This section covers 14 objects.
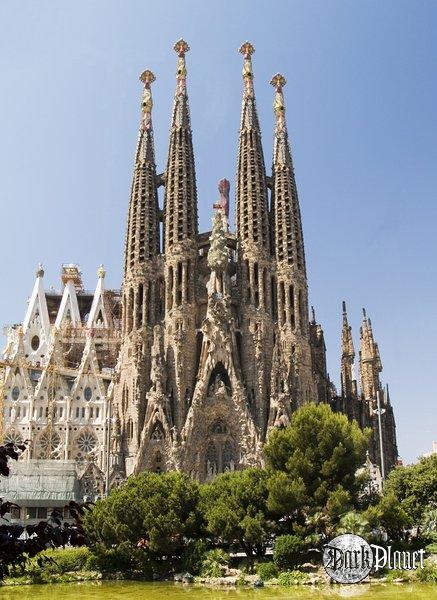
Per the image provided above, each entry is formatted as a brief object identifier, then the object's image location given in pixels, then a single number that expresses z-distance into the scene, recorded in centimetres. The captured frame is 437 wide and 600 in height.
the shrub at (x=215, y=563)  3209
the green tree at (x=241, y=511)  3294
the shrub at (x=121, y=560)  3306
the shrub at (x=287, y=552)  3178
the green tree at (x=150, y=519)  3306
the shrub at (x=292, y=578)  3008
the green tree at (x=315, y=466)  3328
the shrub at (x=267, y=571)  3108
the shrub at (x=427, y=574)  2884
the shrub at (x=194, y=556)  3266
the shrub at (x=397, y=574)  2941
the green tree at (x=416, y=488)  3662
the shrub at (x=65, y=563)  3238
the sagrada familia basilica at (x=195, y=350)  5759
